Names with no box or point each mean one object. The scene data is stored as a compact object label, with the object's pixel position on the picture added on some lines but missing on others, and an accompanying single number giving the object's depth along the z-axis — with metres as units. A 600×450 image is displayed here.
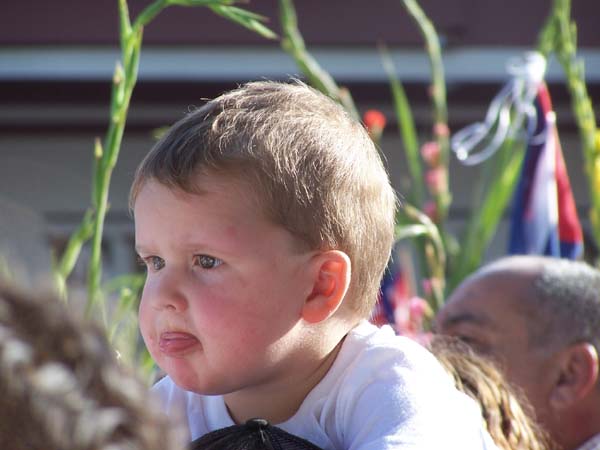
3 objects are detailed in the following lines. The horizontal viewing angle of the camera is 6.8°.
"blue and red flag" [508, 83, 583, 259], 4.49
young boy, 3.07
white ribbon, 4.50
